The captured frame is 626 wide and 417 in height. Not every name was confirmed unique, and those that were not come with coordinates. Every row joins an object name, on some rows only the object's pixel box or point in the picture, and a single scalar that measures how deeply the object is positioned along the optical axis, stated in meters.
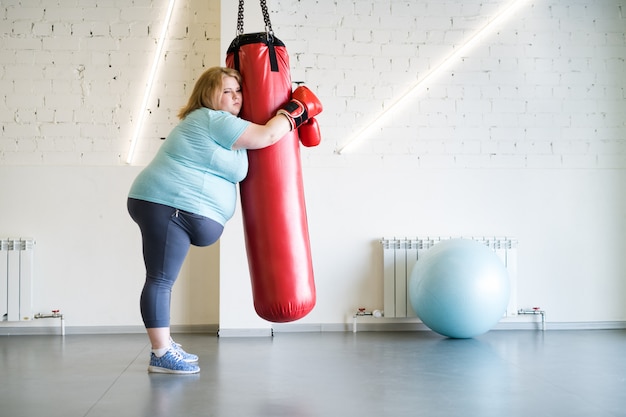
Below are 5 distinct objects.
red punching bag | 3.12
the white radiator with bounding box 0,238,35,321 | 5.15
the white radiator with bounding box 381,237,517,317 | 5.35
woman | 3.18
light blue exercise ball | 4.62
